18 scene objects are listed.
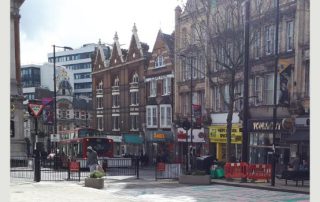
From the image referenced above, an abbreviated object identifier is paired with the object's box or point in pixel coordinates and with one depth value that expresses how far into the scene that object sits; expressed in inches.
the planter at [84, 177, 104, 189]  612.7
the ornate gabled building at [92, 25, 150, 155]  1705.2
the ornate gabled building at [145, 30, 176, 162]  1483.8
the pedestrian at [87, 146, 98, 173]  735.7
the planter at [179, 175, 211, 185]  677.9
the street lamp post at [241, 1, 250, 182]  652.7
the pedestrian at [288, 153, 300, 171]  742.7
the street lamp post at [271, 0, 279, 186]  627.2
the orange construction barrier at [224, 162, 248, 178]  681.0
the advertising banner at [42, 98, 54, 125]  1062.3
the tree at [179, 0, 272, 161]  834.2
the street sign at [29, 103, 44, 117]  665.0
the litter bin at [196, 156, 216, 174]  773.9
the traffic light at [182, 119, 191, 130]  829.8
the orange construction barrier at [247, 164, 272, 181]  678.5
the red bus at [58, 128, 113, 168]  1160.8
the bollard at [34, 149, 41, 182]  679.7
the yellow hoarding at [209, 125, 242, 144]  1132.5
